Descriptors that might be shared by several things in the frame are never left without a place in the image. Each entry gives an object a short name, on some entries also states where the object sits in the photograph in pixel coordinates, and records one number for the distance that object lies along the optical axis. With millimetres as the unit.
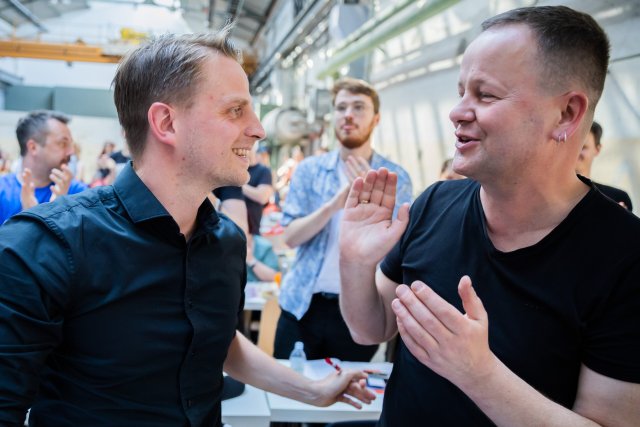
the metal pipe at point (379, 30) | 4137
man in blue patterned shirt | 2766
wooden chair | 3844
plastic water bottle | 2402
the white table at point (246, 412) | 1974
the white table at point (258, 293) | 3906
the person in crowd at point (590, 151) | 2650
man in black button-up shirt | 1124
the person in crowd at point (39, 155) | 3199
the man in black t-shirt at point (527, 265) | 1031
